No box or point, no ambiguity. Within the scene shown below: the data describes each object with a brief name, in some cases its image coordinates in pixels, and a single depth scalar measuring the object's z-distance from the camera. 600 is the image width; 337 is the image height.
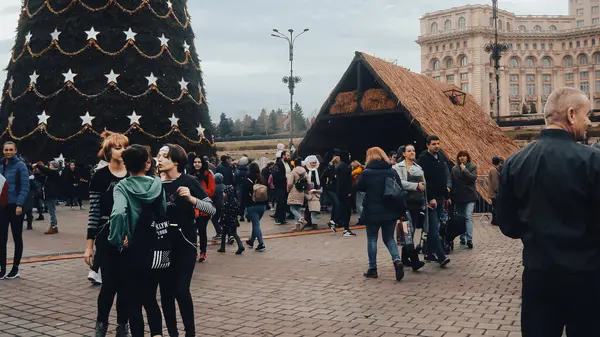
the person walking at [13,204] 8.01
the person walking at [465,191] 10.71
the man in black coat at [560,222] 2.92
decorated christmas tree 19.89
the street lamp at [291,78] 40.28
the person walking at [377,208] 8.00
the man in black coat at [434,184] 8.91
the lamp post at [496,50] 36.47
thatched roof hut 17.39
